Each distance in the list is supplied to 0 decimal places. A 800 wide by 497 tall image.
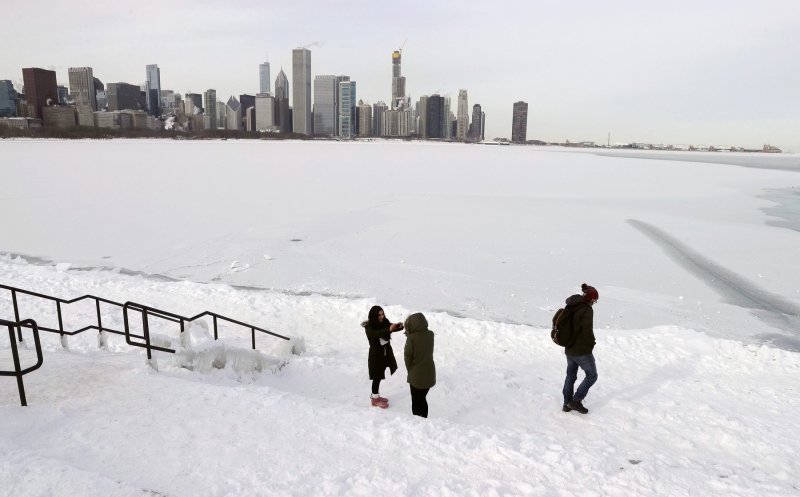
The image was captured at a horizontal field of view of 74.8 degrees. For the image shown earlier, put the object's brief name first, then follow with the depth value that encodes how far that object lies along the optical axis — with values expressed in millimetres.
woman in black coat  5621
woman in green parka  5184
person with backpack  5473
